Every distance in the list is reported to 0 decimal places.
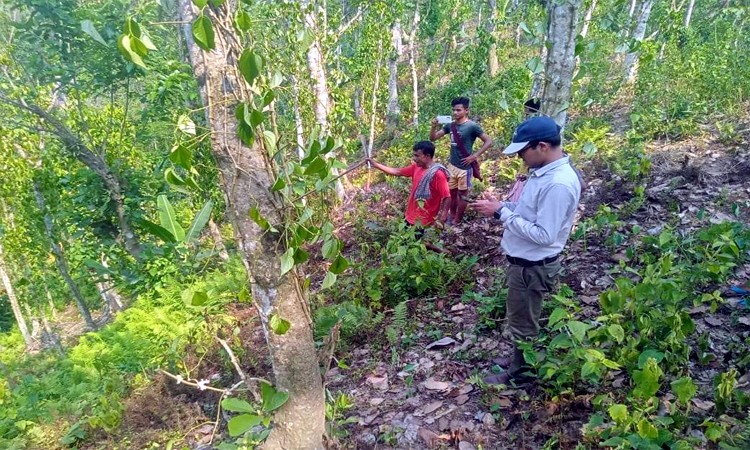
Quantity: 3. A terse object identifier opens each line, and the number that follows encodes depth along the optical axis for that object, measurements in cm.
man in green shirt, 576
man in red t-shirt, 507
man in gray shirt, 256
